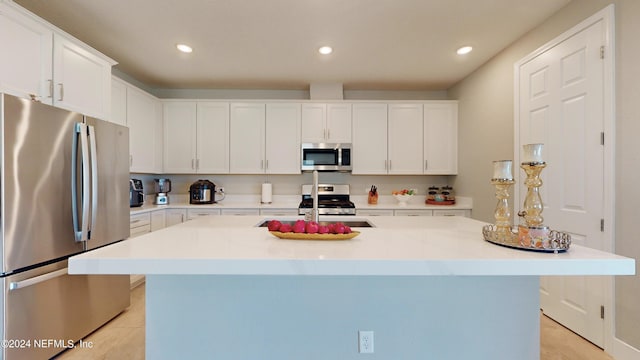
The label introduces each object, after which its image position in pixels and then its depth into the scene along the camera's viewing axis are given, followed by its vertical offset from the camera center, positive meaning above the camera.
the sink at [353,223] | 2.16 -0.36
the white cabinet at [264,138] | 3.79 +0.58
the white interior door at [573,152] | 1.93 +0.22
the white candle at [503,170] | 1.27 +0.05
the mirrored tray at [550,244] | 1.10 -0.27
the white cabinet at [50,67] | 1.68 +0.81
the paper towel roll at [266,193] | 3.94 -0.20
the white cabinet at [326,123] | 3.81 +0.79
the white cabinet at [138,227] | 2.82 -0.51
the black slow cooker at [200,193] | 3.65 -0.18
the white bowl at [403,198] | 3.82 -0.26
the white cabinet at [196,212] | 3.48 -0.42
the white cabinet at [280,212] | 3.53 -0.42
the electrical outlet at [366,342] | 1.42 -0.85
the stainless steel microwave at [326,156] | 3.78 +0.33
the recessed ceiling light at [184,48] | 2.79 +1.37
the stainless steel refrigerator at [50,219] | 1.56 -0.26
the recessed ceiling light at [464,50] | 2.84 +1.38
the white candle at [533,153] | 1.17 +0.12
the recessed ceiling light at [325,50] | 2.83 +1.37
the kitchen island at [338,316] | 1.42 -0.71
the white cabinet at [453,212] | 3.53 -0.42
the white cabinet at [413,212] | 3.53 -0.42
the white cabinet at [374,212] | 3.53 -0.42
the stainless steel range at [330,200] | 3.46 -0.30
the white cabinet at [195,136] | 3.77 +0.60
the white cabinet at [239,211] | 3.49 -0.41
